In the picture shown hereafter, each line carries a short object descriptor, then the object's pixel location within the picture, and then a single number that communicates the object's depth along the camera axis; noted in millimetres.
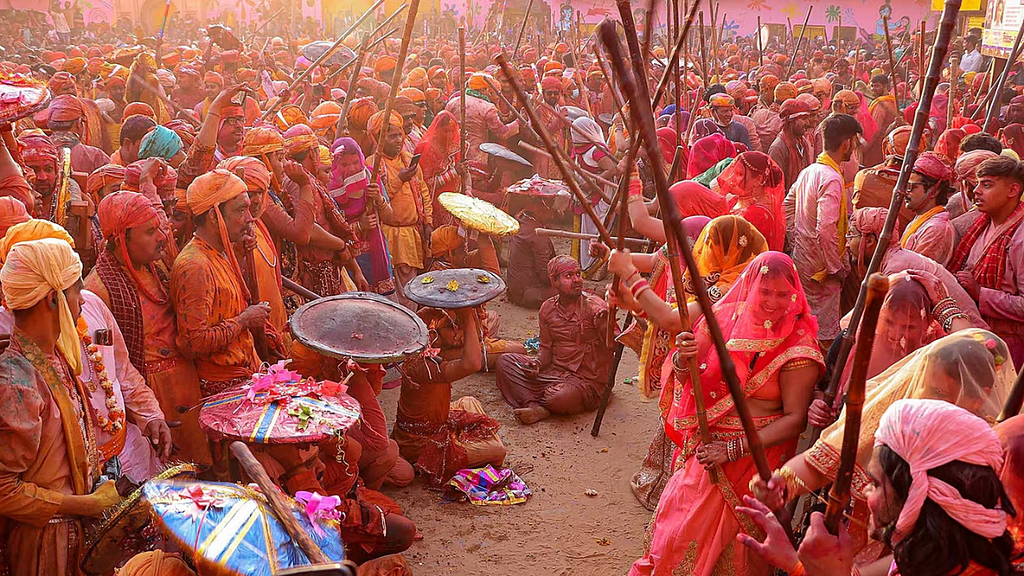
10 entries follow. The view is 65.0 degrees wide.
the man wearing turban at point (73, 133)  6984
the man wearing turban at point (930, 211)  4723
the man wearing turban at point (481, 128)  10711
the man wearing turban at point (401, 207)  7414
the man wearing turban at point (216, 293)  4113
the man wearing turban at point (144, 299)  3971
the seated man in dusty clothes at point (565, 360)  6395
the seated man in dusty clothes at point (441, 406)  5191
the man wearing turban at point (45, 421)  2787
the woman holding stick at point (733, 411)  3301
